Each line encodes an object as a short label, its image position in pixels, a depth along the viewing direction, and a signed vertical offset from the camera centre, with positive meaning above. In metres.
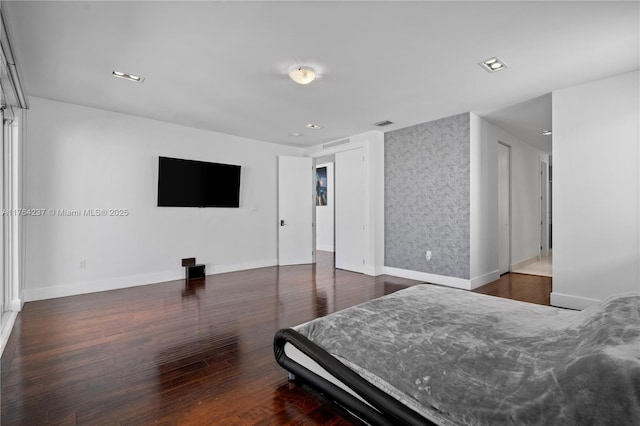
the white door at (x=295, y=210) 6.72 +0.04
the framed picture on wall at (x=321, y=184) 9.34 +0.86
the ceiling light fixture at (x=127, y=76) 3.32 +1.55
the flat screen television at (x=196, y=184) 5.08 +0.52
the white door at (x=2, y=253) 3.18 -0.43
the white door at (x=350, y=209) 5.88 +0.04
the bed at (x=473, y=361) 1.06 -0.71
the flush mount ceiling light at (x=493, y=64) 3.00 +1.50
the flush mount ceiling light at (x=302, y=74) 3.15 +1.46
